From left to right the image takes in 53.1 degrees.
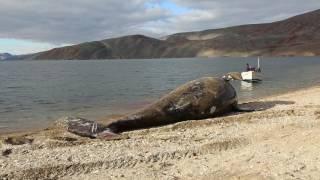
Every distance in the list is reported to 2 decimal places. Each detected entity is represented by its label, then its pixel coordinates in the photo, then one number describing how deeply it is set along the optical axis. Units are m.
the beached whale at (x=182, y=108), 9.75
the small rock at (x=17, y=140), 8.42
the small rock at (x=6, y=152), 7.16
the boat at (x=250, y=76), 28.73
